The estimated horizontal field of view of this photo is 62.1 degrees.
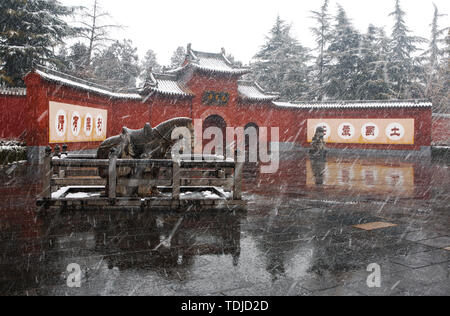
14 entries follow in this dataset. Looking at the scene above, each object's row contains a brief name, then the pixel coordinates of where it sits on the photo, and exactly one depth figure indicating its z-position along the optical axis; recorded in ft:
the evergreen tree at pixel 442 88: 106.32
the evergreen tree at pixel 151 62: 180.59
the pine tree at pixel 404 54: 108.68
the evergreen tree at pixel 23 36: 71.61
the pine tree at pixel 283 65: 119.24
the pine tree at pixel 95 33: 101.55
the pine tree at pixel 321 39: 116.88
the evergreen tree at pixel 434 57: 111.55
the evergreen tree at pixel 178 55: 184.92
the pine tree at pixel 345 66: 107.04
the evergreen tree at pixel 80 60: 95.86
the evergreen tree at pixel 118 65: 133.49
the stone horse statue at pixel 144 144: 23.43
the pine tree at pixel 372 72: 102.99
